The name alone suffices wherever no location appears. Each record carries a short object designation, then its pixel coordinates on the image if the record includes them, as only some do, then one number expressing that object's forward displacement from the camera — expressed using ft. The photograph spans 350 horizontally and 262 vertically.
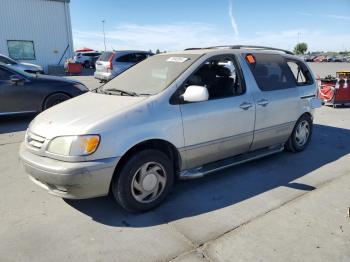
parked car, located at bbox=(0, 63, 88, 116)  23.12
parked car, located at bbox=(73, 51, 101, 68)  107.12
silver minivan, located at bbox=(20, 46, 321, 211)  10.07
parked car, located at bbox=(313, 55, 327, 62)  196.03
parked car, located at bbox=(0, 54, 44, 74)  50.16
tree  315.99
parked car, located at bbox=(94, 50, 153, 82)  48.70
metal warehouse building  79.25
